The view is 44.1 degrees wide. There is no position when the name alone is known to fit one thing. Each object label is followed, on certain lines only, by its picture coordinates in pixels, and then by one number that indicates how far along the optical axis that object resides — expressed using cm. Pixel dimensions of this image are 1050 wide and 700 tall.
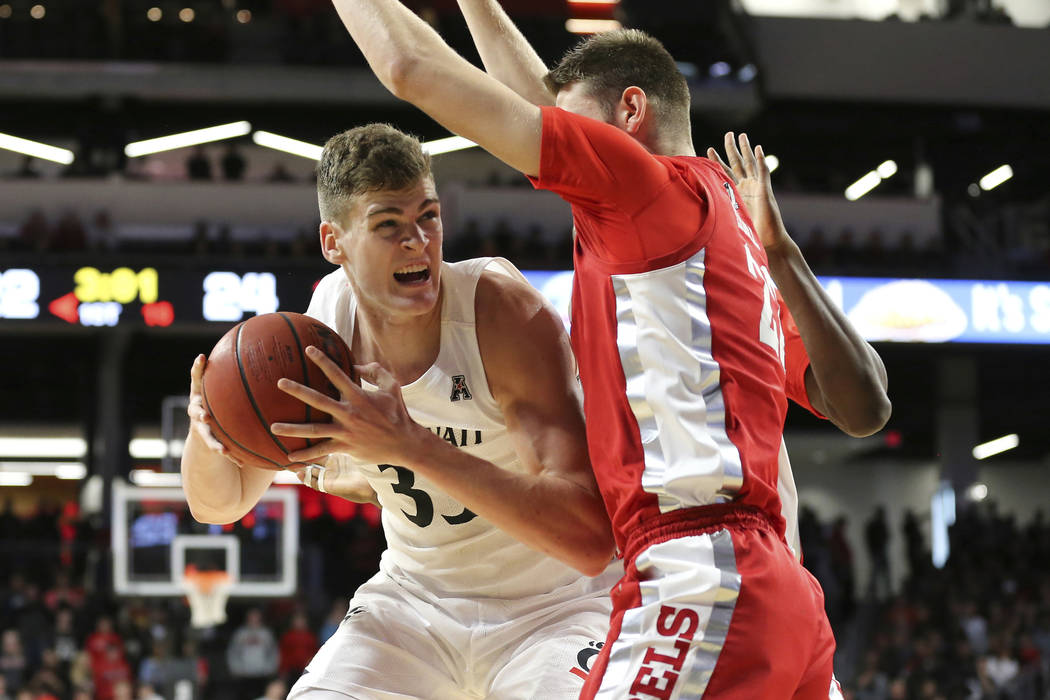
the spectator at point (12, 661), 1223
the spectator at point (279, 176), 1898
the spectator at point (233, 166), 1934
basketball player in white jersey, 328
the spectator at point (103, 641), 1261
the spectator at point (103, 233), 1714
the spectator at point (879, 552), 1947
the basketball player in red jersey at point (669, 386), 268
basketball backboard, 1224
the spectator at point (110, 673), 1206
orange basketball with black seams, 306
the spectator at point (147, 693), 1162
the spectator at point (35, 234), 1611
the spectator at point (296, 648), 1284
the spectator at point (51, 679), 1191
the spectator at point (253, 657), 1259
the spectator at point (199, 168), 1924
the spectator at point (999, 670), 1350
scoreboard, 1474
